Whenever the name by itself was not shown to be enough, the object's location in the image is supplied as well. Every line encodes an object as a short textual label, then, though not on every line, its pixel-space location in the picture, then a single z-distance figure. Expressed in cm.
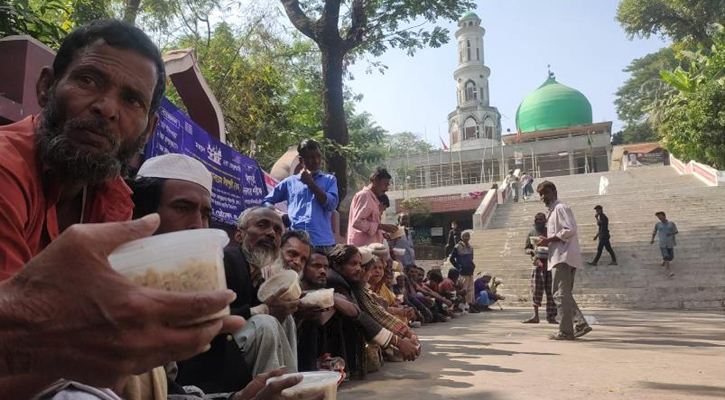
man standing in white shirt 606
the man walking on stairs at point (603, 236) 1284
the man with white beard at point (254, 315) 228
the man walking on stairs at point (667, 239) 1212
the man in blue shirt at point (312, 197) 470
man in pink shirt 564
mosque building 3531
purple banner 447
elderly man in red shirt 121
